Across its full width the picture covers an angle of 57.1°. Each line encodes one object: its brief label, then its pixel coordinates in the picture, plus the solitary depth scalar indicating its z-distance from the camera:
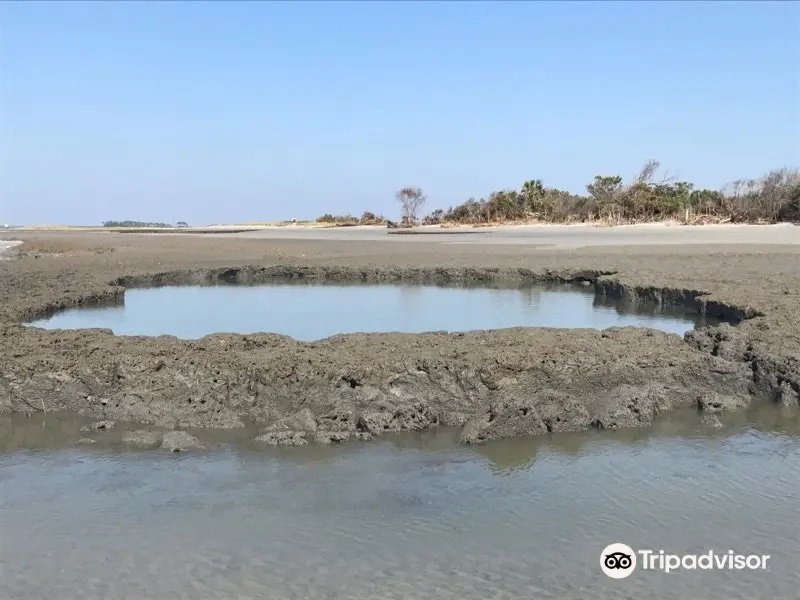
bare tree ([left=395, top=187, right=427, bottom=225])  65.02
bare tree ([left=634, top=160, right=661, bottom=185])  49.50
